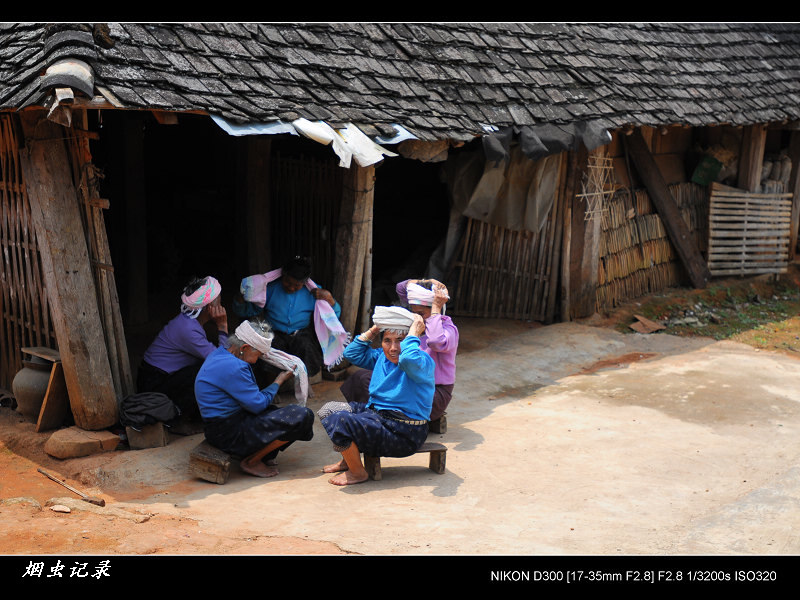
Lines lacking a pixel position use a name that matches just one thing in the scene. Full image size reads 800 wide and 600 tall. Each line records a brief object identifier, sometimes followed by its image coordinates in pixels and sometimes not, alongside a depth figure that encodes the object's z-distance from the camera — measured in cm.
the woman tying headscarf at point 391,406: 593
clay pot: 728
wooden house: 666
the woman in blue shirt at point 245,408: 614
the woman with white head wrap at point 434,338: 651
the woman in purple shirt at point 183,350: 708
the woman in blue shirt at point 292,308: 802
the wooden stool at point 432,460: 617
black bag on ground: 678
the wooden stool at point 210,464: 627
